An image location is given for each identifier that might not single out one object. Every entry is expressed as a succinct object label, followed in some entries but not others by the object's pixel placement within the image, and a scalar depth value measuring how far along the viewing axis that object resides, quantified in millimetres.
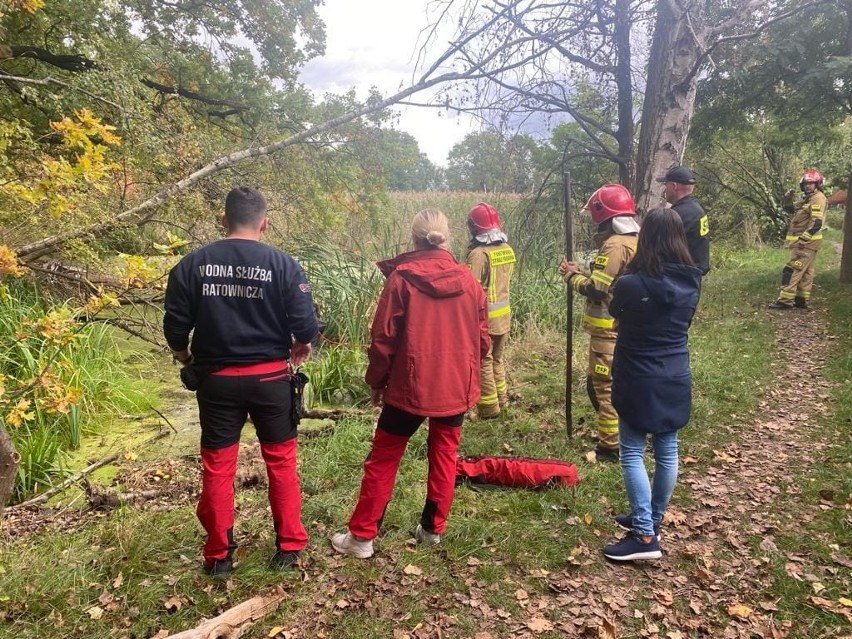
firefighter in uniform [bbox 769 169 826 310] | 9195
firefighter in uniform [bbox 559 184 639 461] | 3928
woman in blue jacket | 2969
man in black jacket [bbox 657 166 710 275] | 4288
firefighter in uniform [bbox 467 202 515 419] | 4965
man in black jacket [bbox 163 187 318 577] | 2713
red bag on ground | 3982
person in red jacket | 2963
